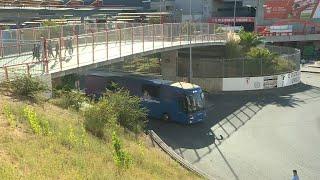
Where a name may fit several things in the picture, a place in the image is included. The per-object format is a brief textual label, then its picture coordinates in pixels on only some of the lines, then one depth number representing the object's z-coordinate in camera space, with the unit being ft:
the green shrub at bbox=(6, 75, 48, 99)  63.93
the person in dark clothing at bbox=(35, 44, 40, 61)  85.52
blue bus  106.22
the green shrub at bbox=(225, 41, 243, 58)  160.93
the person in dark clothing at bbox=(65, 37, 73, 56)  92.68
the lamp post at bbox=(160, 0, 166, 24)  330.59
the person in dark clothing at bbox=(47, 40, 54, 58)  86.98
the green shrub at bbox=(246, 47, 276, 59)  155.12
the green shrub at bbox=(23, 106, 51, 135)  49.93
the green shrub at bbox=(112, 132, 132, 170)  48.01
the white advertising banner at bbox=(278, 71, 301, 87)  152.25
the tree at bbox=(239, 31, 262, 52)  168.86
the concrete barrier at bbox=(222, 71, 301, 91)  146.51
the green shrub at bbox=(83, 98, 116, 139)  61.11
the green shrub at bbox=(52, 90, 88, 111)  69.42
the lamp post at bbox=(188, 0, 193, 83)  140.36
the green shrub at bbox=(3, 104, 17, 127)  50.48
